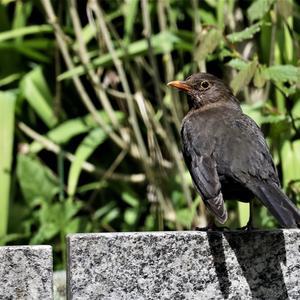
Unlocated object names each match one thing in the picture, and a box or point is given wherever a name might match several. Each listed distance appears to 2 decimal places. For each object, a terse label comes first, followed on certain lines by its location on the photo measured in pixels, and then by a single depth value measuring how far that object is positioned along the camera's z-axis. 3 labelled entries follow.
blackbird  6.84
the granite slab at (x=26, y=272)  5.52
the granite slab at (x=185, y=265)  5.64
